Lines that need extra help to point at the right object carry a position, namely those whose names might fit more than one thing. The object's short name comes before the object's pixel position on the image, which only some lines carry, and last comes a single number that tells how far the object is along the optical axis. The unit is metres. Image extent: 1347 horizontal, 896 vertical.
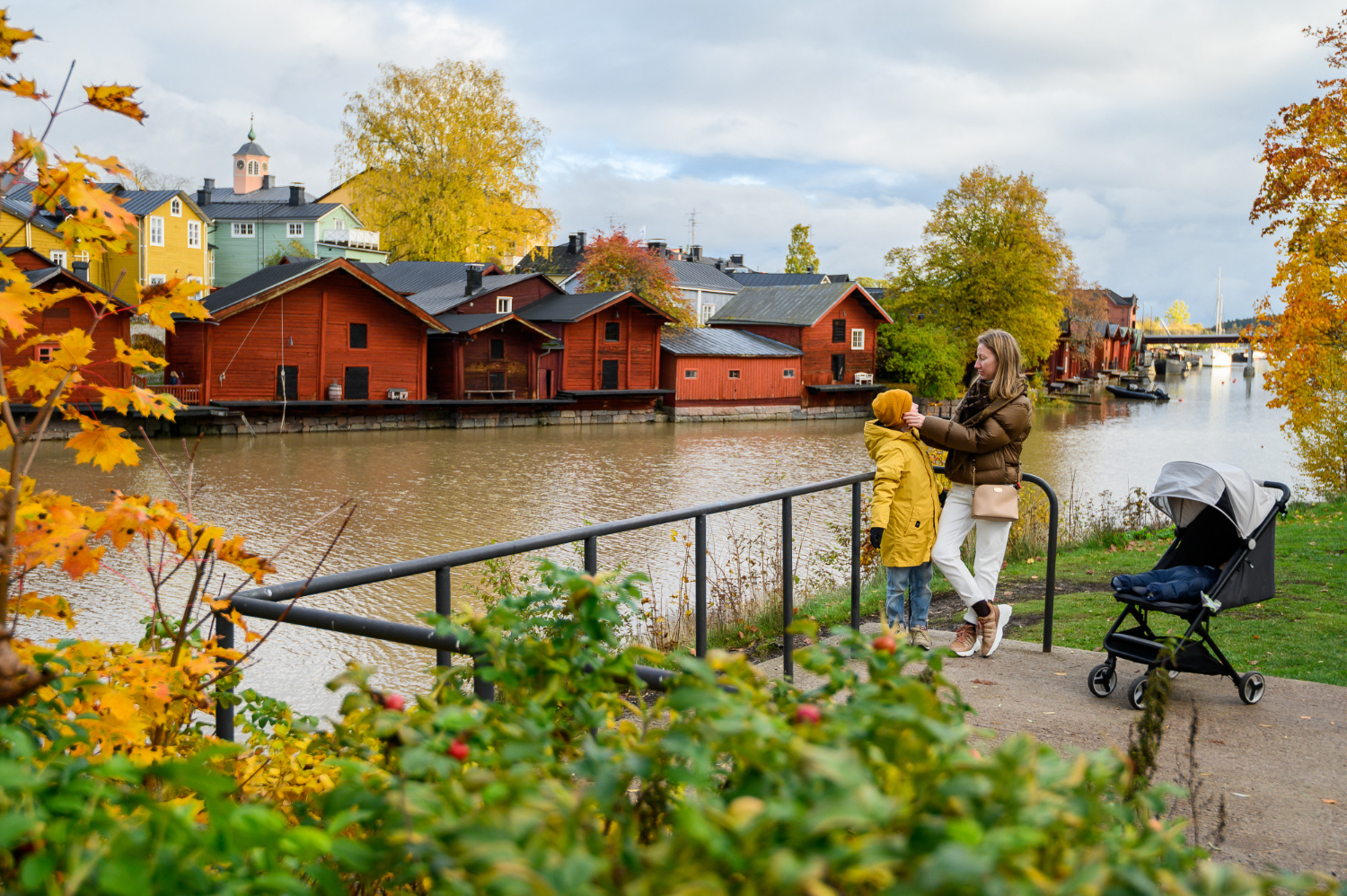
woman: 5.60
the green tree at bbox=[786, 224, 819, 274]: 83.31
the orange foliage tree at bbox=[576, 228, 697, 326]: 48.88
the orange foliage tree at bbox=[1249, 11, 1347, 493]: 14.91
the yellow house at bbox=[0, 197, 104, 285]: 39.62
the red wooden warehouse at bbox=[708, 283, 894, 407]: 48.41
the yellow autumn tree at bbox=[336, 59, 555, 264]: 49.19
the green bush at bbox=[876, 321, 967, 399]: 50.01
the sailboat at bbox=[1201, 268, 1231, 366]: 161.75
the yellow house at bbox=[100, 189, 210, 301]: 49.82
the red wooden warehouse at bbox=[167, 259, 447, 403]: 32.66
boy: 5.73
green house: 59.03
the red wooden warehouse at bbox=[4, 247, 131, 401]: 27.89
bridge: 115.87
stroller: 5.10
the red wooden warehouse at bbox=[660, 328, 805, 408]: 44.03
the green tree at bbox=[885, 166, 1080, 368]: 50.56
